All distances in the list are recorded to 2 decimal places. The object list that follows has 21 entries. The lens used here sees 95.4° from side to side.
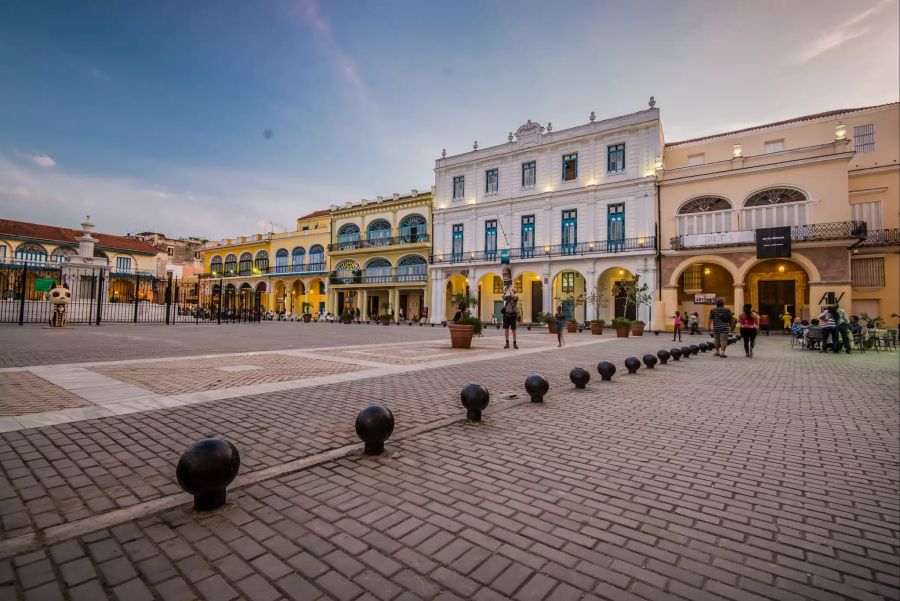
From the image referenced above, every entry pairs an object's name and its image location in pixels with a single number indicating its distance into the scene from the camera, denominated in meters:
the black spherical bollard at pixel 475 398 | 4.40
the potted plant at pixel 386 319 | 30.72
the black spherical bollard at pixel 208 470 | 2.34
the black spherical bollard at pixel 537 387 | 5.32
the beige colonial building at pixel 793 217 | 23.52
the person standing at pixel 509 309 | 12.52
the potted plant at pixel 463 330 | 12.72
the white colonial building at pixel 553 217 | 29.17
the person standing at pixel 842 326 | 13.95
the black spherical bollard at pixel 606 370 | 7.11
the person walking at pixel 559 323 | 14.16
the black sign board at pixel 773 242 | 23.38
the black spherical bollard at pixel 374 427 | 3.34
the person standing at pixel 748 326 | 12.23
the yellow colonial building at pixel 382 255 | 39.94
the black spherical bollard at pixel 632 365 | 8.07
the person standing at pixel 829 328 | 13.91
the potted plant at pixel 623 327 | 21.17
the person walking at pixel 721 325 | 12.03
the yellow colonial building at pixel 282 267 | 46.81
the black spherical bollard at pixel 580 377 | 6.32
